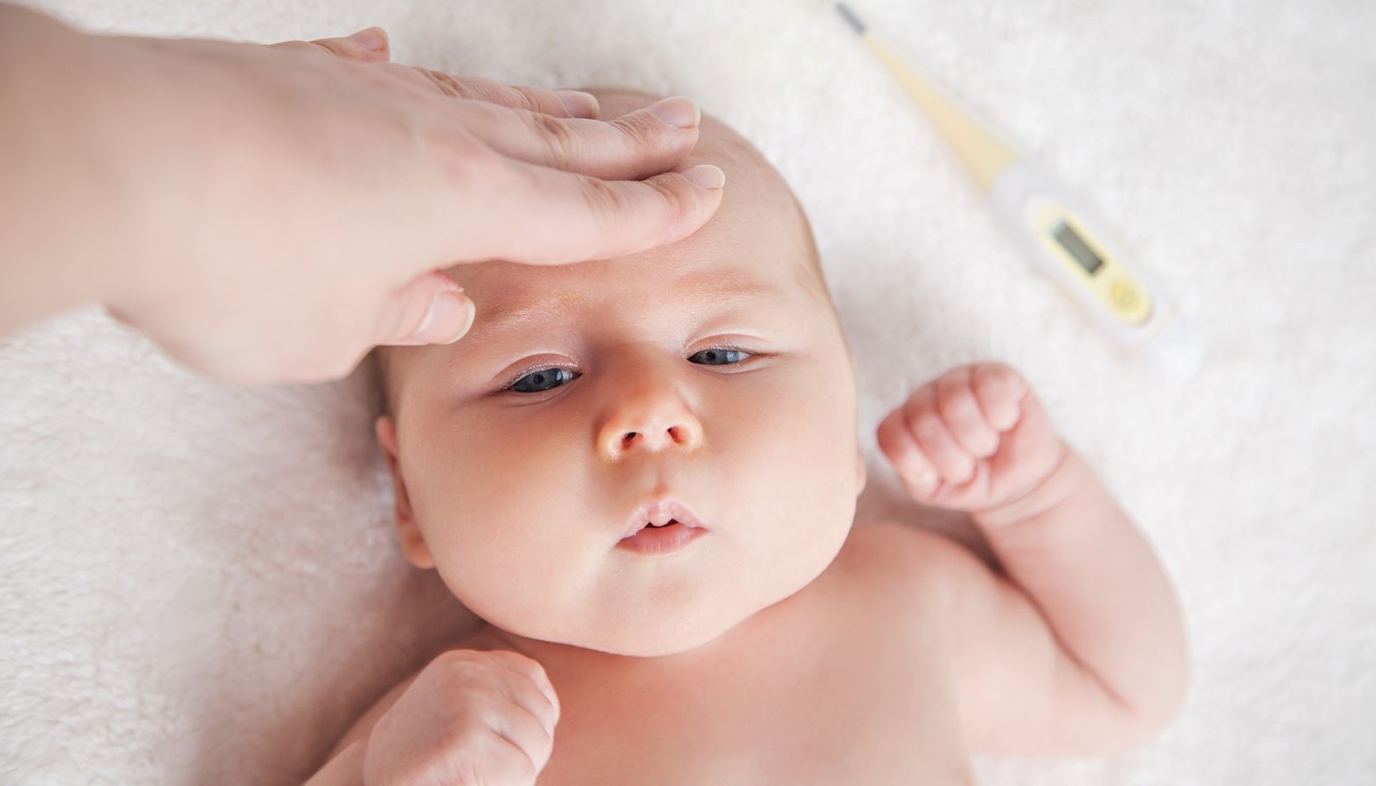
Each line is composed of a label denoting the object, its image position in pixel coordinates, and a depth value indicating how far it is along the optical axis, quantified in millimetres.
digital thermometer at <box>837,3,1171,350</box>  583
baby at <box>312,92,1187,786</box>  482
